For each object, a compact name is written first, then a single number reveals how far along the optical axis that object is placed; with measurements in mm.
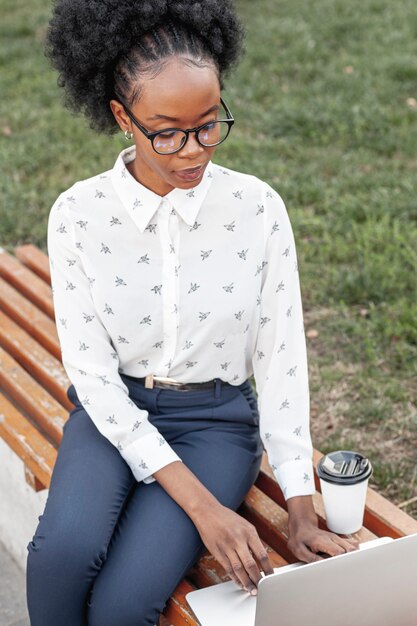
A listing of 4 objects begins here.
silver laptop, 1839
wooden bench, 2361
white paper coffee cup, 2273
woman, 2148
